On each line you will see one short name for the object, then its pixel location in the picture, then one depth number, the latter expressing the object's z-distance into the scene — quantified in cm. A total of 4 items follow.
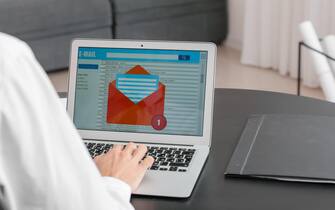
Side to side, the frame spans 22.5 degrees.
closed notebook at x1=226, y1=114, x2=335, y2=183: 145
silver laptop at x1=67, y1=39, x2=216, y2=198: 163
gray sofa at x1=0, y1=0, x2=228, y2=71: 407
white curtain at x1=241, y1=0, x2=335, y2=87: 392
